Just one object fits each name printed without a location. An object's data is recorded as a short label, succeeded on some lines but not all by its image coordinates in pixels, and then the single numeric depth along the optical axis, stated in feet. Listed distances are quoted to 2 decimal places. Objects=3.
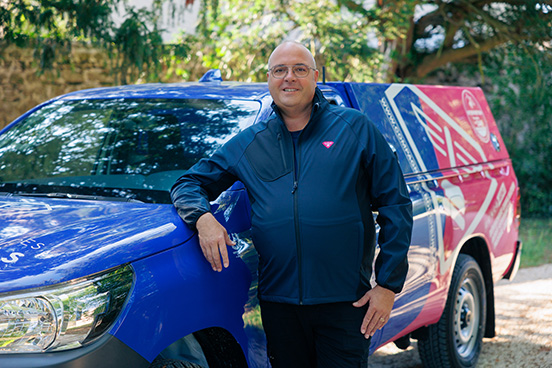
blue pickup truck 7.36
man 9.00
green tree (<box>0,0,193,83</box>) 23.17
